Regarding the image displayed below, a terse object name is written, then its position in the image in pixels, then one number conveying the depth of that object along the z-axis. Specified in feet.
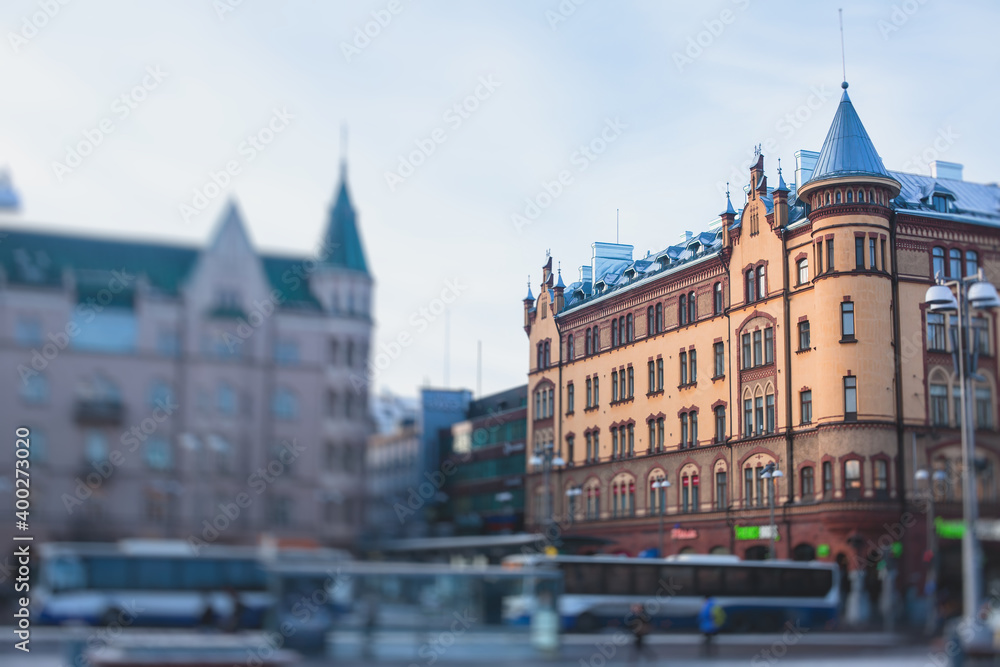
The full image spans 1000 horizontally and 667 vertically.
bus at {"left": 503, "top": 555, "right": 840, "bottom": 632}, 155.94
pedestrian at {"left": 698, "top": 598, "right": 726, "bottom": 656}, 133.69
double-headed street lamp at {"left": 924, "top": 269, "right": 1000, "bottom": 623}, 112.88
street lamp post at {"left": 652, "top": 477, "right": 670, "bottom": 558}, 220.16
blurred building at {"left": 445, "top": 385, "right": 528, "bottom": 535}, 219.02
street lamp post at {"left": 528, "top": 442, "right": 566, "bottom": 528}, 209.30
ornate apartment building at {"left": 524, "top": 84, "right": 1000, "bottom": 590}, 184.24
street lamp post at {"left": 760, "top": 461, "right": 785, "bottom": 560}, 185.24
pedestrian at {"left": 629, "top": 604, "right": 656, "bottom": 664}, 116.57
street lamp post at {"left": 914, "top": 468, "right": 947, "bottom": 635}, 164.21
